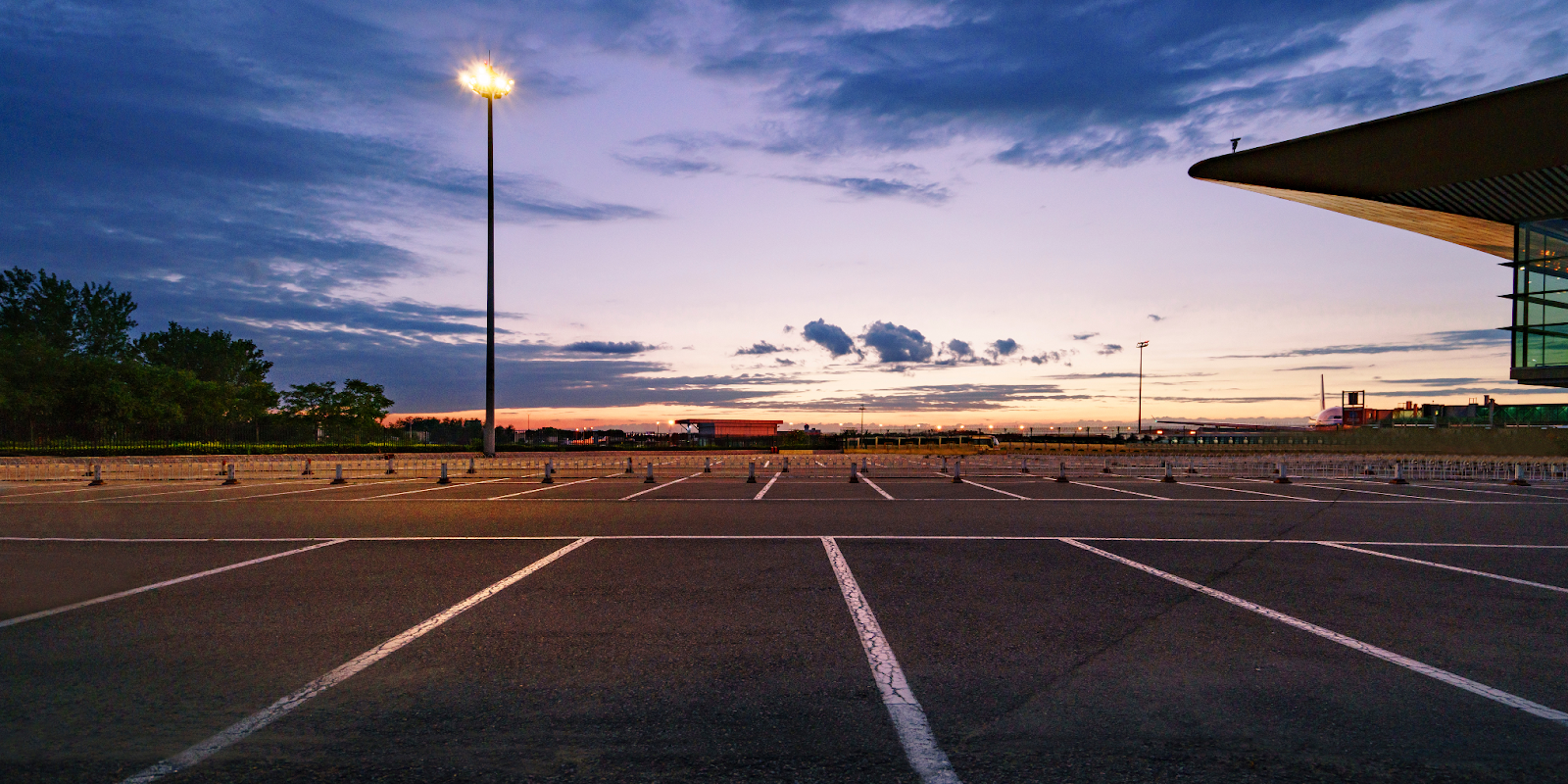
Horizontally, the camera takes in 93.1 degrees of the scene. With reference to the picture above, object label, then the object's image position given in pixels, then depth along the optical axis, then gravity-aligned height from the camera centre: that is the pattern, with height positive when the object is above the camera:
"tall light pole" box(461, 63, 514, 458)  29.81 +11.44
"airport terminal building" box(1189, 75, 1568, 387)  22.62 +8.14
